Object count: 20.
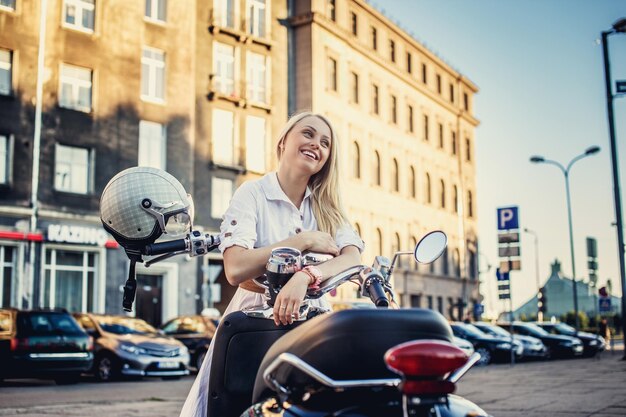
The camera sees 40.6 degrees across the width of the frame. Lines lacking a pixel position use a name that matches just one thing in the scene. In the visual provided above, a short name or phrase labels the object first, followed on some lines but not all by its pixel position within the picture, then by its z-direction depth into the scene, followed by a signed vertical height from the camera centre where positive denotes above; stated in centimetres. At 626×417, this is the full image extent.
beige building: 4525 +1052
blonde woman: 288 +30
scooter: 184 -16
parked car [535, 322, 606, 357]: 3631 -185
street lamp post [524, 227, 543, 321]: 7006 +327
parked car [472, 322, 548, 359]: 3247 -183
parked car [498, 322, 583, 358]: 3512 -199
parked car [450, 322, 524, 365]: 3003 -178
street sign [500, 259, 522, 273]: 2145 +75
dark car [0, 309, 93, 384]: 1802 -97
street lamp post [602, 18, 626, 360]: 2586 +436
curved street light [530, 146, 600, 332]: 4653 +684
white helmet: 275 +30
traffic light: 4744 -31
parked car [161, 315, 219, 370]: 2344 -93
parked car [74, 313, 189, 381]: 1995 -123
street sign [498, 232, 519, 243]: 2130 +145
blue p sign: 2116 +192
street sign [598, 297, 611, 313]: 3650 -45
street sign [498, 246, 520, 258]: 2128 +110
